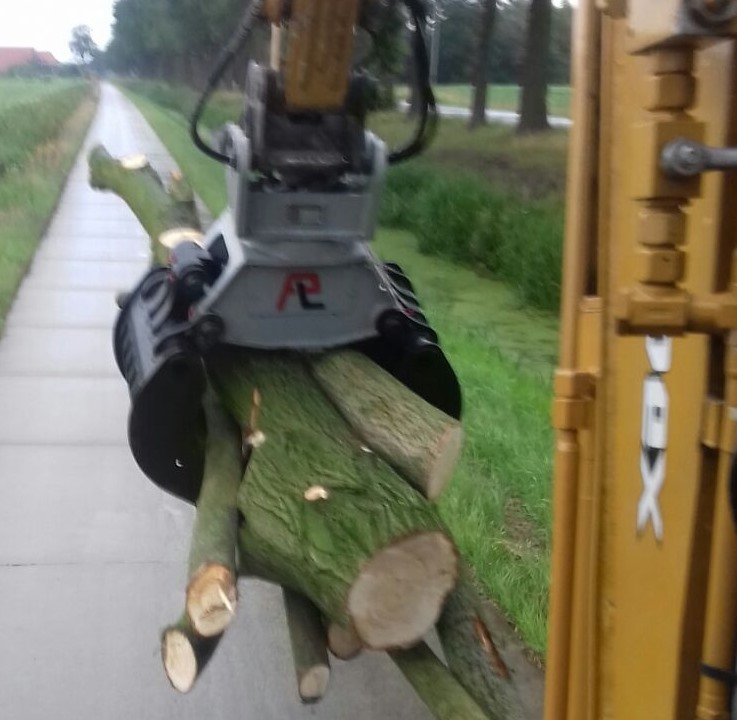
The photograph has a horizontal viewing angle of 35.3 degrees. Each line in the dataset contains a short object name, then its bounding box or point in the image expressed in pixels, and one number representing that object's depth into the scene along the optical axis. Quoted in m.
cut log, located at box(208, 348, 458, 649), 2.92
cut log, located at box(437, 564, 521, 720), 2.98
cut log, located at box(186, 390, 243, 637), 2.88
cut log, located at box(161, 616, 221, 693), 2.92
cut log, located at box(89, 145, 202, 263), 4.76
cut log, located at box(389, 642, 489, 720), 2.89
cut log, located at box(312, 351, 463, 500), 3.15
